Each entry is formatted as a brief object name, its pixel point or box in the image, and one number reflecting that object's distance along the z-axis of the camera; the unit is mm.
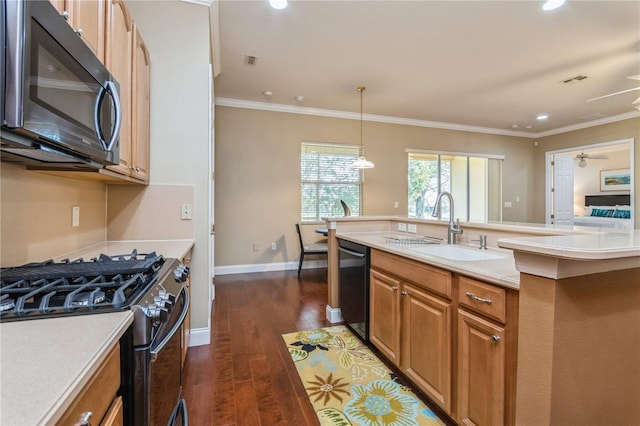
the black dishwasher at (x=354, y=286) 2377
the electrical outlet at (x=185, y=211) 2443
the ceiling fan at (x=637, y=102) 2775
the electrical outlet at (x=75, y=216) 1770
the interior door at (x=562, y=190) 6816
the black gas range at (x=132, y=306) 849
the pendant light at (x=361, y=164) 4219
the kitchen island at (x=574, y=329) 1019
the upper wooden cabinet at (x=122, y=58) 1555
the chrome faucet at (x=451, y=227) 2163
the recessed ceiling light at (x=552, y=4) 2477
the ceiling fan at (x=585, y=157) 7286
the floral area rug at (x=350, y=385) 1646
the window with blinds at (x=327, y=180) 5363
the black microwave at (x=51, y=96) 751
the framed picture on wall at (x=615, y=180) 7716
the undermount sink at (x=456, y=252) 1840
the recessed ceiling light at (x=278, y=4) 2527
